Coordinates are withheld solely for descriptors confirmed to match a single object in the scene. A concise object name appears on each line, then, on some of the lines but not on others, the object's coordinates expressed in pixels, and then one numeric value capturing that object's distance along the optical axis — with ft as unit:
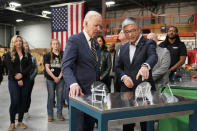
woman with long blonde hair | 11.43
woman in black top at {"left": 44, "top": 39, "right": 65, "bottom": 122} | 13.43
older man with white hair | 6.21
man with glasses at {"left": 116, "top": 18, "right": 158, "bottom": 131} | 7.18
